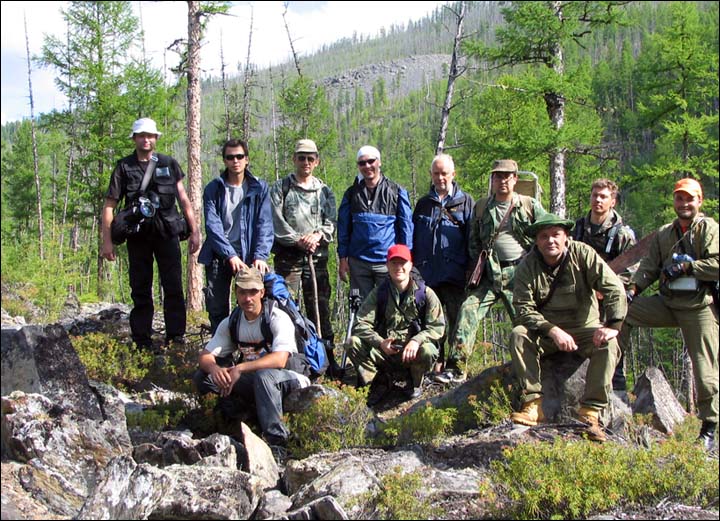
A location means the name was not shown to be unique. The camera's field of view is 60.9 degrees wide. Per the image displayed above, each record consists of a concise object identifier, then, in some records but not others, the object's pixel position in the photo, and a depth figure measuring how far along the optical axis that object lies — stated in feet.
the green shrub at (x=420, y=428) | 16.37
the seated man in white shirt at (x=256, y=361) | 16.29
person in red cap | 19.62
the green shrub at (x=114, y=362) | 21.88
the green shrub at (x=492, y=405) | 16.80
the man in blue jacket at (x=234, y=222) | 20.67
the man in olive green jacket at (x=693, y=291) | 16.53
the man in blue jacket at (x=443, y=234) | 21.83
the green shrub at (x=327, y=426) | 15.90
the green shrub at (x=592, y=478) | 12.38
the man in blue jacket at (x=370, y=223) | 21.66
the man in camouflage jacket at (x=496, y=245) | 20.62
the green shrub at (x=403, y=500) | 11.83
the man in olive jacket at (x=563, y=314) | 15.84
